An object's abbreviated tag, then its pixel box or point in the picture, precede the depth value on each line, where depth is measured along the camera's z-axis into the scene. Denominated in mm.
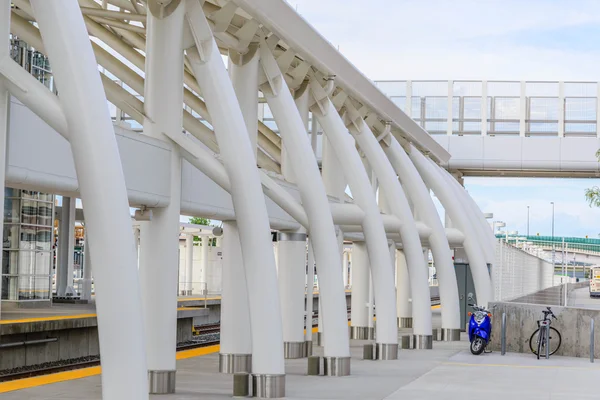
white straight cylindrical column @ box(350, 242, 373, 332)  26453
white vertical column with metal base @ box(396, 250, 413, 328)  32250
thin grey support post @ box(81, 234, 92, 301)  32219
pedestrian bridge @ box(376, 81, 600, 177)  32219
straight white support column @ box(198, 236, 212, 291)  45438
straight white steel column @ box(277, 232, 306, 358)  19109
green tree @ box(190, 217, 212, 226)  103581
